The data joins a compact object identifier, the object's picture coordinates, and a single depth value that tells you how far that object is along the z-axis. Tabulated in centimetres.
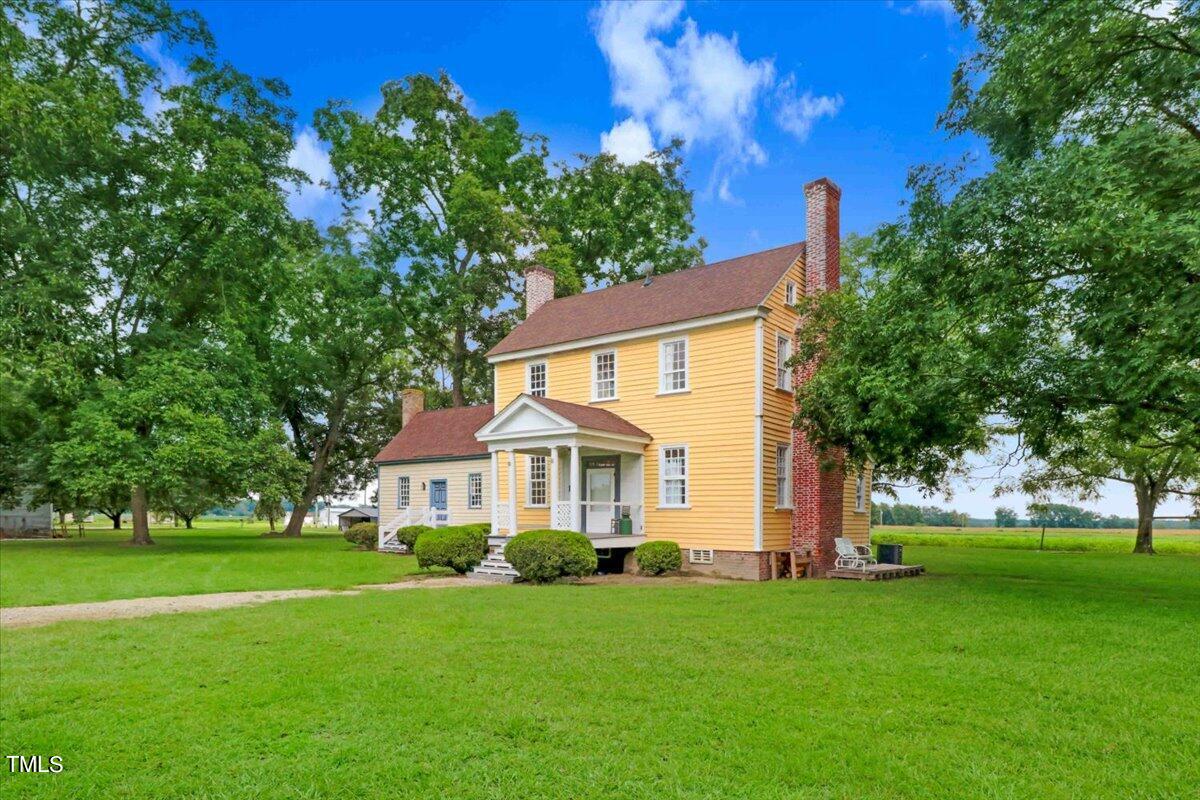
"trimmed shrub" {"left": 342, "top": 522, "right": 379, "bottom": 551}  2964
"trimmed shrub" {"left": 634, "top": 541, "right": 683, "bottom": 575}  1842
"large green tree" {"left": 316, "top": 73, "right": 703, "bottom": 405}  3578
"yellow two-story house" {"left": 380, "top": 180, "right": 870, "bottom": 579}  1848
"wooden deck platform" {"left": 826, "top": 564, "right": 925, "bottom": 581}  1772
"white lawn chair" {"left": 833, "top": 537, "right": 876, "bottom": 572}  1852
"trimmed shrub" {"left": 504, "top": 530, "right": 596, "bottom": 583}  1636
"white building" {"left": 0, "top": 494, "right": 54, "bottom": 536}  4503
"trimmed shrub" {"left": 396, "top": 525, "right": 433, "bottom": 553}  2633
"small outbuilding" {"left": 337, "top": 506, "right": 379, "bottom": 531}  4297
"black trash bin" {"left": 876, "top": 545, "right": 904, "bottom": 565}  1942
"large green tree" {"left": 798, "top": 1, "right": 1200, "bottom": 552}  1045
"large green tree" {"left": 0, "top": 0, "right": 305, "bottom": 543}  2214
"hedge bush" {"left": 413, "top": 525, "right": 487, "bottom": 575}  1797
